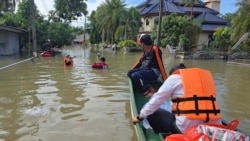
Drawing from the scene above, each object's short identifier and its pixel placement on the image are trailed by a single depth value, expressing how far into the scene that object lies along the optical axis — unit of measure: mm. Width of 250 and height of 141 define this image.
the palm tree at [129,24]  46969
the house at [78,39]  101344
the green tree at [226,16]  55750
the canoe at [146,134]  4205
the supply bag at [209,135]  3090
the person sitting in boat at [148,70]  6980
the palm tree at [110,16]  50169
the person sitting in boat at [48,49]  27081
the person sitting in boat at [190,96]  3508
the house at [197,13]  43000
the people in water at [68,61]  18356
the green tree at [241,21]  28266
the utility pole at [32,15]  18366
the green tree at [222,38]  35250
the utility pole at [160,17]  22703
